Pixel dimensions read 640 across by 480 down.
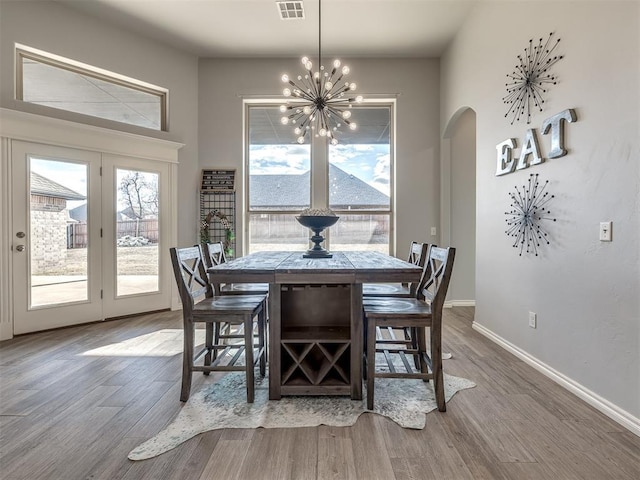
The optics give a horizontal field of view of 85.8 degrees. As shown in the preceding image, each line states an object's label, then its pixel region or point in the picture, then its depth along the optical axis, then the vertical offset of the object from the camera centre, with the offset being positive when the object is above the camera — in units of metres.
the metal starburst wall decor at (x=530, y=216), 2.67 +0.16
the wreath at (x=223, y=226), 4.77 +0.07
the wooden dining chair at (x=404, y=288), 2.68 -0.46
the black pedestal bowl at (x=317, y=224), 2.70 +0.08
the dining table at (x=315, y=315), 2.04 -0.55
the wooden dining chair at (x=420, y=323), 2.04 -0.53
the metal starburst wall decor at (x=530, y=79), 2.59 +1.27
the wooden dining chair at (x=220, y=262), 2.73 -0.24
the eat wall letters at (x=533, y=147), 2.41 +0.71
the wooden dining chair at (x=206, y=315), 2.13 -0.51
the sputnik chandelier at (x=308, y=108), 4.78 +1.79
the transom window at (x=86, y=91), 3.65 +1.69
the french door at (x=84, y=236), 3.58 -0.02
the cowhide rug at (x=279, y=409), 1.87 -1.06
